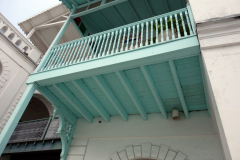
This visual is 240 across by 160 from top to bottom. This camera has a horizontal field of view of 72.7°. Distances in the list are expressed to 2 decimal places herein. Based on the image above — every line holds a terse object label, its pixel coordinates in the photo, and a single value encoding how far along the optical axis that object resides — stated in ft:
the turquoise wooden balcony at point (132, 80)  9.30
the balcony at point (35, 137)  16.93
